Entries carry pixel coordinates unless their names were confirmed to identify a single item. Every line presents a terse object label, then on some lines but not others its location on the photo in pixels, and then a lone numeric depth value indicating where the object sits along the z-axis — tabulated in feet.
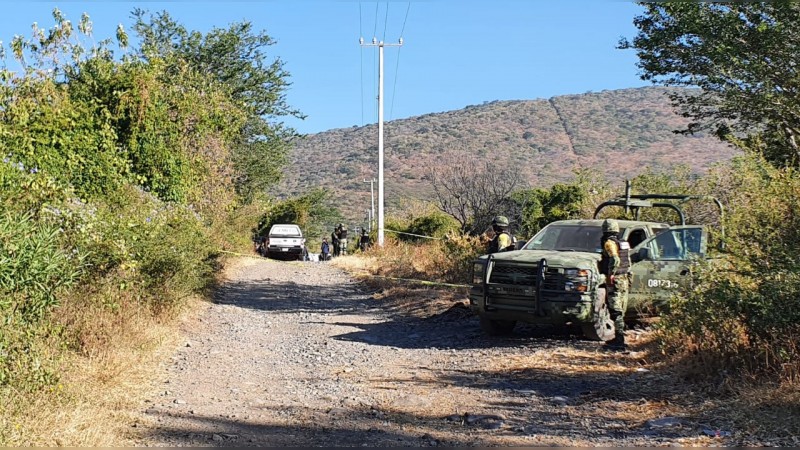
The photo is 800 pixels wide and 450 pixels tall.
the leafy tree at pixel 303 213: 178.81
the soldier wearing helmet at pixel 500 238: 39.11
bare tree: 87.45
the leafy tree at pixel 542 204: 64.23
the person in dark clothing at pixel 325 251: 127.54
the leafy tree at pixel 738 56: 42.34
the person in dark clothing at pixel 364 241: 114.73
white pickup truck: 119.55
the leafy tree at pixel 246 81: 96.78
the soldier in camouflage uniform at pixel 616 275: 31.35
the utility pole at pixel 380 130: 106.01
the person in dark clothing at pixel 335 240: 125.90
